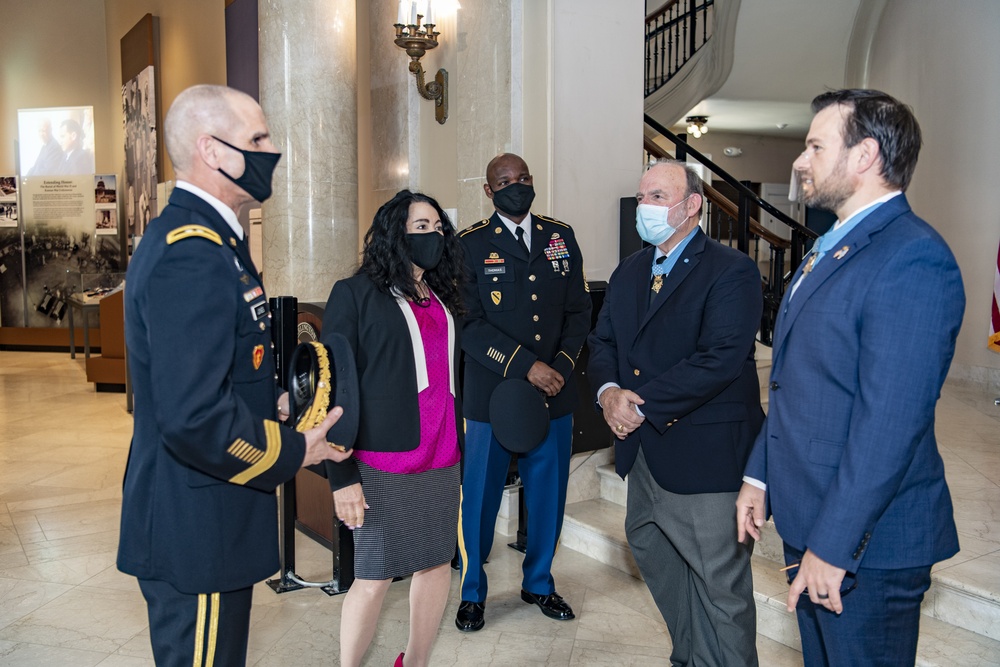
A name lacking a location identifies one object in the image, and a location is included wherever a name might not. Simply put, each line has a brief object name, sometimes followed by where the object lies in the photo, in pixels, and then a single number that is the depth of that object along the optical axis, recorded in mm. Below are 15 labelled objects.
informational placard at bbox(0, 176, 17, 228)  13070
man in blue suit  1526
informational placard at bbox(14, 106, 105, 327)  13008
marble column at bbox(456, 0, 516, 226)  4605
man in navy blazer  2404
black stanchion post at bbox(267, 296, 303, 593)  3178
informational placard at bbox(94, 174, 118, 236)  12922
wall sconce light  5039
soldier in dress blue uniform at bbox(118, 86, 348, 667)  1475
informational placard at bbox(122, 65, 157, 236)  11164
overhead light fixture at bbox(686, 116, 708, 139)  12766
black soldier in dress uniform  3240
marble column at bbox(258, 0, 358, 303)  5602
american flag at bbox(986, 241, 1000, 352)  5573
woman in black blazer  2309
